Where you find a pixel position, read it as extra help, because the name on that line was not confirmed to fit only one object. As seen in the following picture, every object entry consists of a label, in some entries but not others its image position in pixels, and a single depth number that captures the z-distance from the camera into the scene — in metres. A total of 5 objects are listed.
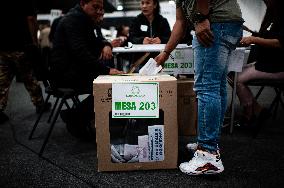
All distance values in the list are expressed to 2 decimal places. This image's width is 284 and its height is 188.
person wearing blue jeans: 1.52
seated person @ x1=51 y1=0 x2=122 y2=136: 2.17
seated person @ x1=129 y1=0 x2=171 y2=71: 3.19
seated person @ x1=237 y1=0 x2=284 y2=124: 2.17
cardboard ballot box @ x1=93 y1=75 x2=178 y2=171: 1.63
